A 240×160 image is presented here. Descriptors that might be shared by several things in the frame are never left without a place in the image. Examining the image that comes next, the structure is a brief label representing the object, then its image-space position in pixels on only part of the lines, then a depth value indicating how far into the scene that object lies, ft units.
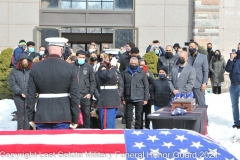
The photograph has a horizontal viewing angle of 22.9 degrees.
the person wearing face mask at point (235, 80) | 47.55
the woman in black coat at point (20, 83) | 42.09
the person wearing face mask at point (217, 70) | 73.82
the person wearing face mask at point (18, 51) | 59.21
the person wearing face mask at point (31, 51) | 57.87
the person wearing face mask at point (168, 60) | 49.52
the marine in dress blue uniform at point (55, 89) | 25.27
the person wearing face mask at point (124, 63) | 49.14
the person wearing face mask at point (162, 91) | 44.50
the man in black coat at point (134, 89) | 43.09
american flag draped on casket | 22.02
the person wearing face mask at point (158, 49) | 66.33
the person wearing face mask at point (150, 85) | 46.59
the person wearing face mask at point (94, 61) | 45.60
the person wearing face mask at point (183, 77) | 40.22
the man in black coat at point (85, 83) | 42.14
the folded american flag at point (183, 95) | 39.02
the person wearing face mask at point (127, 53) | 50.31
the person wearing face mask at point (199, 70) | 43.39
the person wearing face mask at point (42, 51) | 57.16
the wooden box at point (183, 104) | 34.14
